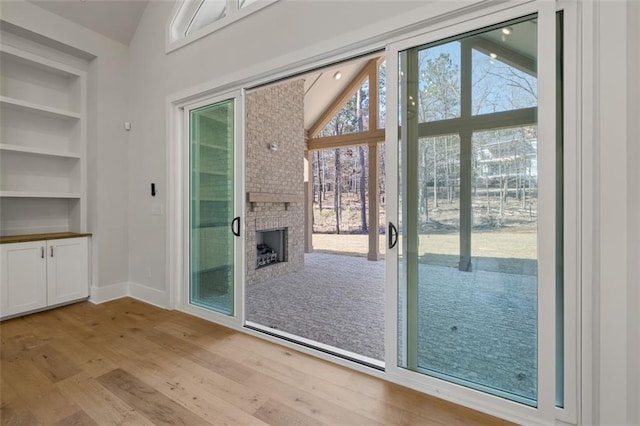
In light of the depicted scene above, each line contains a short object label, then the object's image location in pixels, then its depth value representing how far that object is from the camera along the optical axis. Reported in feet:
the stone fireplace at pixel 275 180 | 15.19
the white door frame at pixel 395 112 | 4.83
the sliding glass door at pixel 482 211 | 5.06
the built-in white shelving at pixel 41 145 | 10.66
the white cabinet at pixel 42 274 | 9.75
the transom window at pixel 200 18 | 9.25
